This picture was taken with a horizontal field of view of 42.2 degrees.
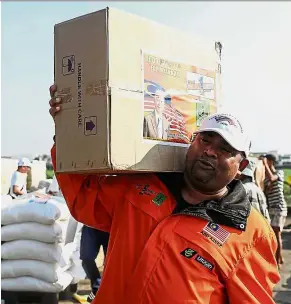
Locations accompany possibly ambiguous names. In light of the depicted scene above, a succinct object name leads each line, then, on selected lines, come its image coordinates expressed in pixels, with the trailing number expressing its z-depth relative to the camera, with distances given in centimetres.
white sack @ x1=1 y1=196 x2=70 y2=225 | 339
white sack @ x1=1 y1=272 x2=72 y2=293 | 341
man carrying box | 151
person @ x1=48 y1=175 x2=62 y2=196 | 501
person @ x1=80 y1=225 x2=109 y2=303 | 367
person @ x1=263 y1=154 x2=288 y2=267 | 466
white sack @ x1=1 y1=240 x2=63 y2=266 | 342
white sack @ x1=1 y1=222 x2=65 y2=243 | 340
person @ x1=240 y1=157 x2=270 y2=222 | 319
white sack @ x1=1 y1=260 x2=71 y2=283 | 340
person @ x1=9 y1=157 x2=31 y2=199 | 516
